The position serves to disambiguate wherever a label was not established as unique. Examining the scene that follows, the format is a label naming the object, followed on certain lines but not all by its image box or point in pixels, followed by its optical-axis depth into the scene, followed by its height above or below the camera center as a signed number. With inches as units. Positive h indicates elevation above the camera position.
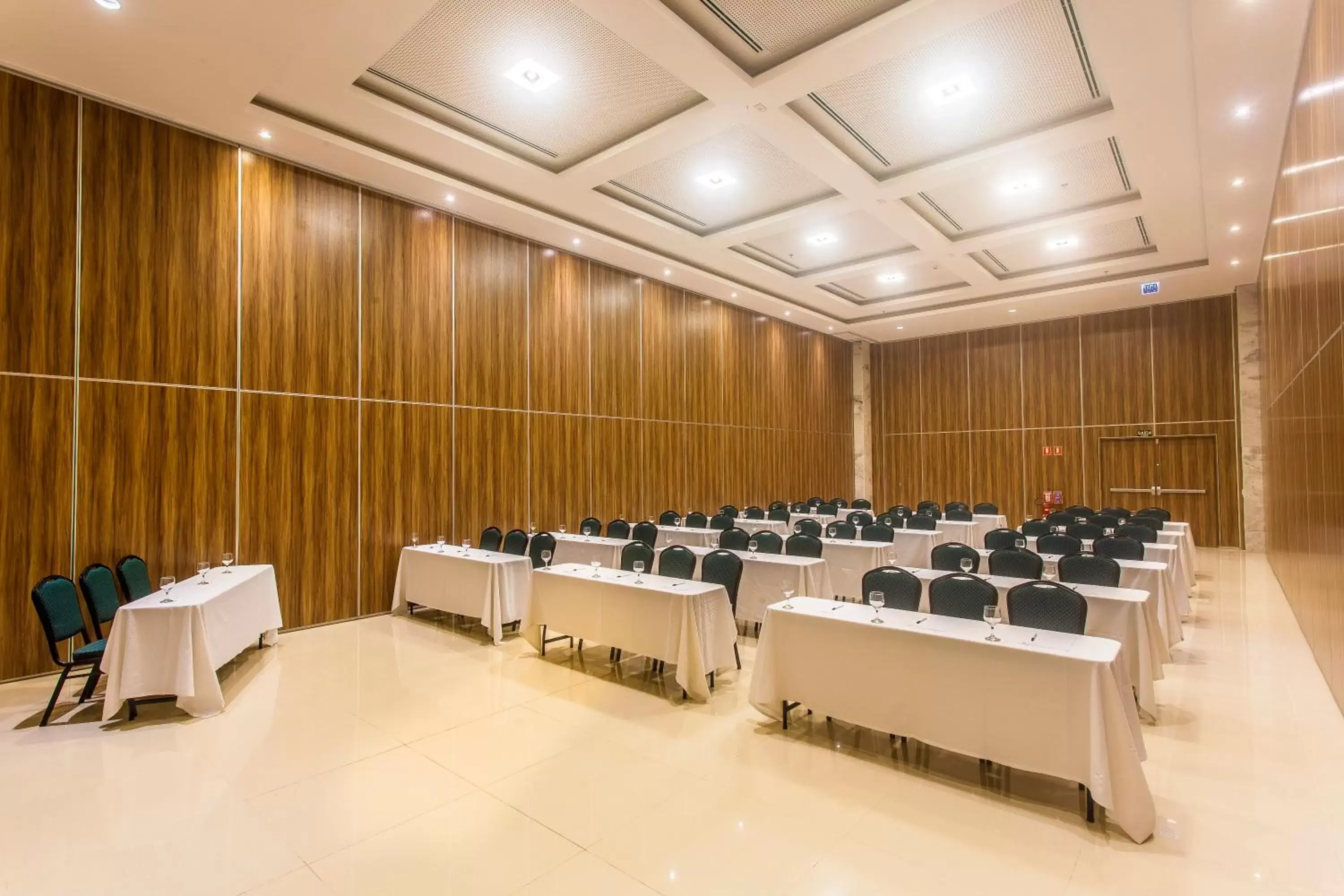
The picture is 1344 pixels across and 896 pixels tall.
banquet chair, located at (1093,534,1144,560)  247.3 -34.6
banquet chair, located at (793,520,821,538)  340.2 -36.3
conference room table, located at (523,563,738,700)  188.9 -48.5
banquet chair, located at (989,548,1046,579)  216.8 -35.4
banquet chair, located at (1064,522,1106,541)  325.4 -37.2
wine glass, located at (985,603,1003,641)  143.2 -34.5
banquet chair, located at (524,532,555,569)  287.1 -37.0
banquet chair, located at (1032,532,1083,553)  276.1 -36.7
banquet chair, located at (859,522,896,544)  327.6 -36.7
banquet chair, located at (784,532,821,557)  281.6 -37.0
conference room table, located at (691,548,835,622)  243.1 -45.5
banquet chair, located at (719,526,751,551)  308.8 -37.6
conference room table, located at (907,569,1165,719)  169.8 -45.6
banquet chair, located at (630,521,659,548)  337.1 -37.5
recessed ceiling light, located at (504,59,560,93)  238.5 +142.0
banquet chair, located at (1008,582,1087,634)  151.0 -35.3
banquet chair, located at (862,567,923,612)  181.8 -36.0
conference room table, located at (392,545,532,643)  253.3 -49.6
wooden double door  520.4 -16.5
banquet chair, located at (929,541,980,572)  240.2 -36.2
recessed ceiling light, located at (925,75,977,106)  248.7 +141.1
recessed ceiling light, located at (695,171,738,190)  325.7 +140.2
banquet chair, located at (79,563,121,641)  197.9 -39.2
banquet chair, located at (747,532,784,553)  294.0 -37.3
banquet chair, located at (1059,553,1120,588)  205.3 -35.8
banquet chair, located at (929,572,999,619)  164.4 -35.0
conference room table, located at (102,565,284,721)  172.7 -50.4
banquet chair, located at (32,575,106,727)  173.5 -42.5
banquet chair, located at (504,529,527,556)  306.2 -37.4
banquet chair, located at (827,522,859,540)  349.7 -38.4
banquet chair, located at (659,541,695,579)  236.5 -37.2
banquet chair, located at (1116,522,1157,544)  295.4 -34.4
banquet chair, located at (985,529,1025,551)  294.4 -36.8
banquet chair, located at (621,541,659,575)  251.4 -36.0
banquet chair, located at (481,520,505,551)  315.6 -36.6
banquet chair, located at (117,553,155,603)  215.9 -37.5
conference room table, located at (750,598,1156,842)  118.6 -48.4
